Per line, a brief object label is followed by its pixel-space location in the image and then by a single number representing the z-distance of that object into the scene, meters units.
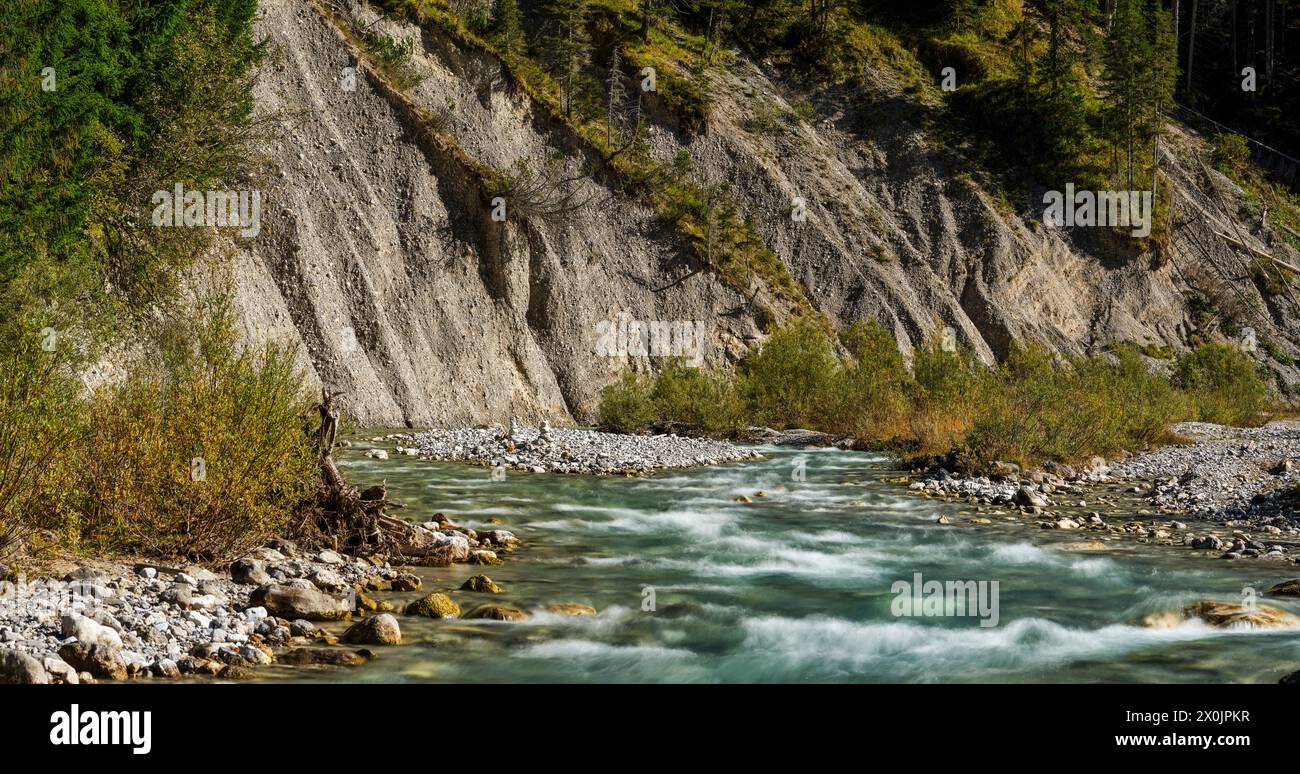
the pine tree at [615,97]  49.00
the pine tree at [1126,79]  58.56
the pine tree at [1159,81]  59.09
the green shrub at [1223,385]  43.91
